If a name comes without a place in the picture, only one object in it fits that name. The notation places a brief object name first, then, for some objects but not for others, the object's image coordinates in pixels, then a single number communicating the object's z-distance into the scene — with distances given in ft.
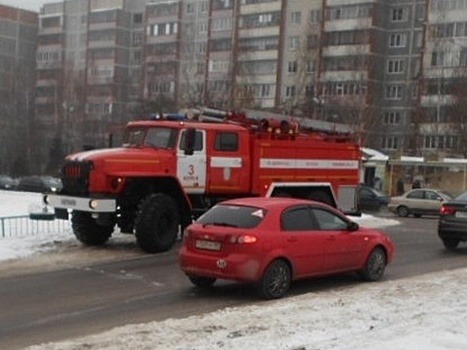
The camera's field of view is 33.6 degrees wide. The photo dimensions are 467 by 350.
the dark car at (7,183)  192.02
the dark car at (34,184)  183.32
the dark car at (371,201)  128.47
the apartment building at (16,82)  276.62
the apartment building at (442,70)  214.01
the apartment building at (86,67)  301.22
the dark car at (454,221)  57.67
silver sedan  111.86
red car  35.55
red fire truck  51.55
